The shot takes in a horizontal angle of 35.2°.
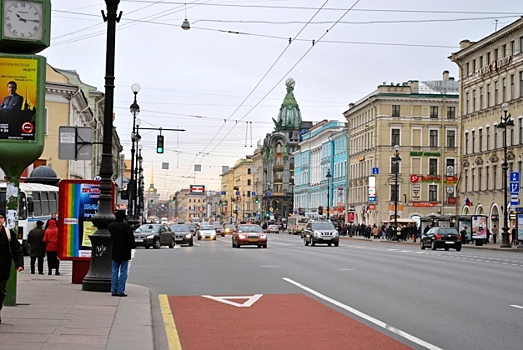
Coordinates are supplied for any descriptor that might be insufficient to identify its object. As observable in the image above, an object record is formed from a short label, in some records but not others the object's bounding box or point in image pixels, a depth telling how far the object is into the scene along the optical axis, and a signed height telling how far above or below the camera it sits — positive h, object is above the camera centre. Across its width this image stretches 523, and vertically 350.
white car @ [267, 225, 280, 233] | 117.96 -2.02
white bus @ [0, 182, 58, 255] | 35.80 +0.31
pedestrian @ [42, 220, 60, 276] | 23.20 -0.94
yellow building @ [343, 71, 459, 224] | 97.12 +8.19
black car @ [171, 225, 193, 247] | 53.19 -1.50
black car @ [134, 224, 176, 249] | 46.94 -1.36
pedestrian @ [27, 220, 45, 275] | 23.69 -1.07
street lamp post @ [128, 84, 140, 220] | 44.25 +5.42
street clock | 13.62 +3.10
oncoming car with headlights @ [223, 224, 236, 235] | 93.56 -1.77
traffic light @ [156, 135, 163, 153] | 44.44 +3.75
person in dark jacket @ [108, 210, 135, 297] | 15.80 -0.73
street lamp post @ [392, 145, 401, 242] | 73.93 -1.51
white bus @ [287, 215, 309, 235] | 108.61 -1.29
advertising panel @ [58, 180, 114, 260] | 18.61 -0.08
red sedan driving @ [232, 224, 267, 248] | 48.06 -1.36
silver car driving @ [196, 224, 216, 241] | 72.00 -1.74
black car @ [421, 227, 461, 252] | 48.22 -1.31
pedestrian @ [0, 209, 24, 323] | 10.75 -0.60
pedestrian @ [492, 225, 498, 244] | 65.44 -1.31
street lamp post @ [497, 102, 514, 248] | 51.06 -0.73
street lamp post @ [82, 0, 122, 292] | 16.67 +0.12
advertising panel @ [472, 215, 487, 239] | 59.31 -0.65
